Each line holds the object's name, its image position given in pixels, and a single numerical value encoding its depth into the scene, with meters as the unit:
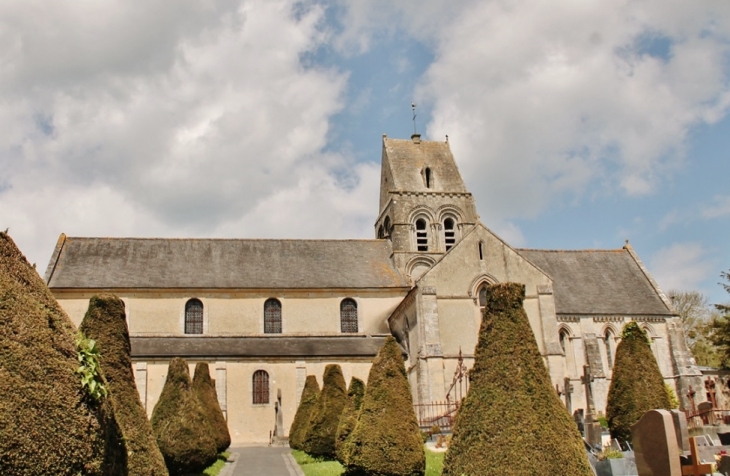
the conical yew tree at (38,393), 6.00
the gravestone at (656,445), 10.24
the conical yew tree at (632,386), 18.62
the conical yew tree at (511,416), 9.42
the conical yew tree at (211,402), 23.55
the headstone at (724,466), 12.17
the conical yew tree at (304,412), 24.98
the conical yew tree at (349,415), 18.58
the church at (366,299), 29.83
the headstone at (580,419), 21.84
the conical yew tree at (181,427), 16.72
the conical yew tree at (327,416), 22.06
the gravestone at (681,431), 11.25
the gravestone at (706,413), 23.43
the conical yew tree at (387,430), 14.98
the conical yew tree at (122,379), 9.98
